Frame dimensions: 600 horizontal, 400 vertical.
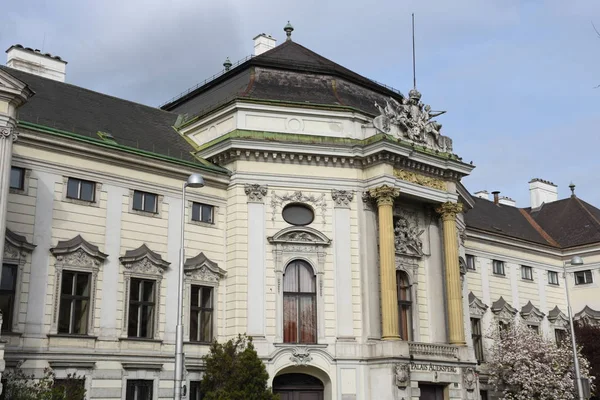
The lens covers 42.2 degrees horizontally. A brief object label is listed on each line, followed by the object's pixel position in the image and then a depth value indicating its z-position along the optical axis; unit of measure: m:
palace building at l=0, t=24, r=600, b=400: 28.91
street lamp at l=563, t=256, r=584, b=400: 35.50
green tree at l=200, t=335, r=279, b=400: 28.77
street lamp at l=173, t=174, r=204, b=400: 21.86
